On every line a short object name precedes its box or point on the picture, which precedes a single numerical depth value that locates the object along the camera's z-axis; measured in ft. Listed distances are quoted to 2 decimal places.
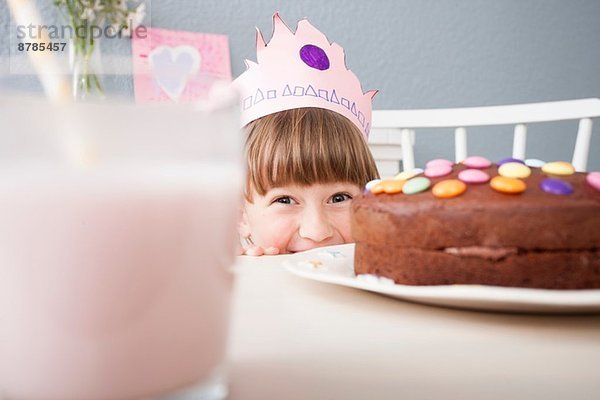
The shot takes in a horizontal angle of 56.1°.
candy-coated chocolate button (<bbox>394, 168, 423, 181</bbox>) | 1.81
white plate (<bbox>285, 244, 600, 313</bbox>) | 1.21
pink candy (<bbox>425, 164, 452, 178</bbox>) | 1.69
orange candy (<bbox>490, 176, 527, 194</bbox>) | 1.47
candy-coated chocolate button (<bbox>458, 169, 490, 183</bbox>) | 1.57
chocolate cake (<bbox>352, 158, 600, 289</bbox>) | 1.42
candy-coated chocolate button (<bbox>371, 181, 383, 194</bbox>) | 1.74
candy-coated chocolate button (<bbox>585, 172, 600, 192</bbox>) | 1.49
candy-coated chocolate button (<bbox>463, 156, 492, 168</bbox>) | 1.71
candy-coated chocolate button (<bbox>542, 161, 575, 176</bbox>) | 1.62
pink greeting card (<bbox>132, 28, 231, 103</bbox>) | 5.64
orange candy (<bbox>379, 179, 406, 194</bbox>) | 1.69
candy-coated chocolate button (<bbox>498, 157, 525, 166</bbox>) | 1.73
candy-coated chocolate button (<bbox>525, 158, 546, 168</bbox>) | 1.77
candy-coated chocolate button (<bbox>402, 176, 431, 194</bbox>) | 1.62
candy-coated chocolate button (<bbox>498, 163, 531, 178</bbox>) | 1.57
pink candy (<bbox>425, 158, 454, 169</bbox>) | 1.79
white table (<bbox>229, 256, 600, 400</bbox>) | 0.89
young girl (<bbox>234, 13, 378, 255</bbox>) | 3.92
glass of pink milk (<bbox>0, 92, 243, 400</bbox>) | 0.74
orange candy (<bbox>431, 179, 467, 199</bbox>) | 1.52
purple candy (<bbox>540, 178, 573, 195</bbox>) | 1.47
